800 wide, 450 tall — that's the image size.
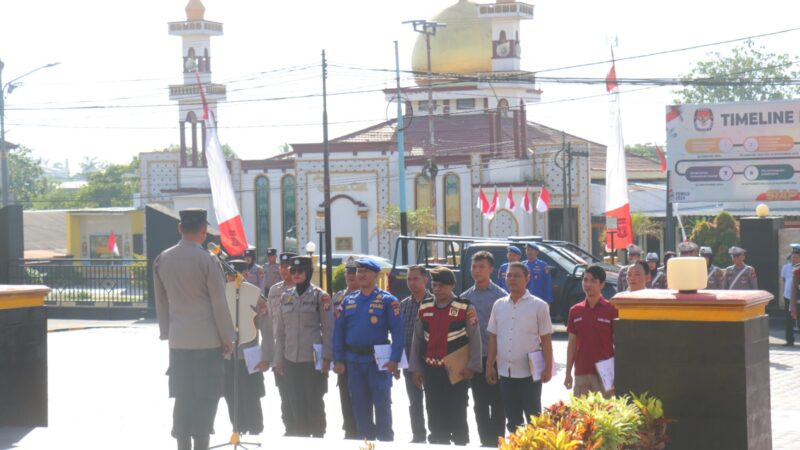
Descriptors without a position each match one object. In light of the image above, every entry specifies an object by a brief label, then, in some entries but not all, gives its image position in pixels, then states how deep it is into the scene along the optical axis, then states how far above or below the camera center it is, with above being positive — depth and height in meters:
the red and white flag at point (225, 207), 28.69 +0.52
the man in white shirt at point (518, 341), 10.32 -0.93
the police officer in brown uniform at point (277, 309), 11.80 -0.77
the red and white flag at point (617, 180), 26.75 +0.88
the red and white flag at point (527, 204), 47.88 +0.75
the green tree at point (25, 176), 110.19 +5.03
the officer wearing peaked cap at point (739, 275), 19.02 -0.80
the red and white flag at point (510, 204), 48.59 +0.78
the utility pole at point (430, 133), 42.47 +3.20
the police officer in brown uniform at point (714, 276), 19.13 -0.82
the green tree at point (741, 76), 91.75 +10.29
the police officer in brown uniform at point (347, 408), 11.51 -1.60
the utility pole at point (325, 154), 34.75 +2.25
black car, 22.59 -0.76
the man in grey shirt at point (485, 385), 11.07 -1.35
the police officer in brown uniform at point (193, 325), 9.28 -0.68
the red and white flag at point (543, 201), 45.91 +0.82
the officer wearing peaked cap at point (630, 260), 17.86 -0.54
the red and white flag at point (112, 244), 55.06 -0.48
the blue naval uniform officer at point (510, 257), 18.41 -0.47
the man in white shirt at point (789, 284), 20.22 -1.04
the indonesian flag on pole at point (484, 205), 47.41 +0.74
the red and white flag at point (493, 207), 47.97 +0.67
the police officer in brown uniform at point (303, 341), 11.48 -0.99
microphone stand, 9.53 -1.39
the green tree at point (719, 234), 29.06 -0.29
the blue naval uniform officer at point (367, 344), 10.99 -0.98
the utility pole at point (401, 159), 37.06 +2.09
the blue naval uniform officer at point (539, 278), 20.22 -0.84
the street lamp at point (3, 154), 36.46 +2.26
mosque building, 49.97 +2.61
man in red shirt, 10.12 -0.88
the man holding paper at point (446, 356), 10.66 -1.07
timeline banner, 28.78 +1.48
